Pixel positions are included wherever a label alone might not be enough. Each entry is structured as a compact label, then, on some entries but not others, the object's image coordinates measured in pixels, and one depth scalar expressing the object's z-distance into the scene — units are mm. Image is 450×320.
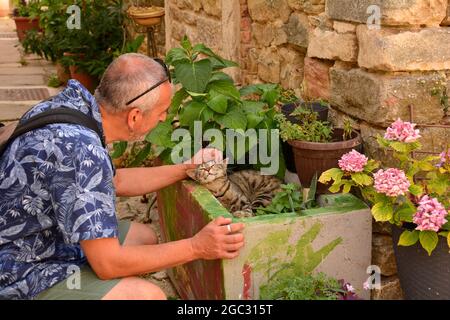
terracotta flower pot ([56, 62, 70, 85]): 8023
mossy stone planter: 2656
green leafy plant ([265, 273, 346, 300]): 2602
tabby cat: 3043
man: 2248
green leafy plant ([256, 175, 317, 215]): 2869
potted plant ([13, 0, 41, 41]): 9695
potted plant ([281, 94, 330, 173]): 3158
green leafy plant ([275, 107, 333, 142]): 3000
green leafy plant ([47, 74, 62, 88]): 8172
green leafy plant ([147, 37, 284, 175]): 3207
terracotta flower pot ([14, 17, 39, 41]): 10617
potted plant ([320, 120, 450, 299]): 2432
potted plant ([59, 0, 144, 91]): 7375
